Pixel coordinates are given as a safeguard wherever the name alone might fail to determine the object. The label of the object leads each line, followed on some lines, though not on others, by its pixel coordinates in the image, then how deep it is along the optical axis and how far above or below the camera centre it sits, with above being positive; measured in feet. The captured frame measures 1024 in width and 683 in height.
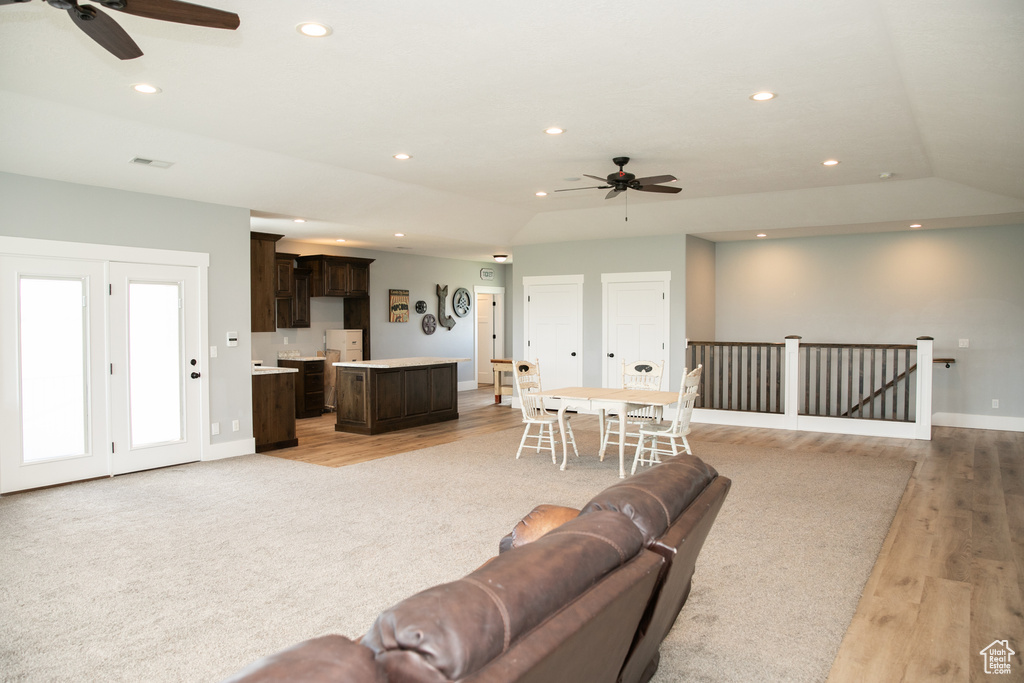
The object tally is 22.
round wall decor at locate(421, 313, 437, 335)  39.96 +0.54
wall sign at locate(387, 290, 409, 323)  37.70 +1.58
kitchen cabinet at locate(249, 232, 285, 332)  23.85 +1.95
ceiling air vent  17.37 +4.61
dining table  19.14 -2.00
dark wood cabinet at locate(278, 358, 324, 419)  31.40 -2.64
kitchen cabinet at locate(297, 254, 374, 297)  33.24 +3.04
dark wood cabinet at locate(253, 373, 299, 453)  23.06 -2.79
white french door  17.21 -1.01
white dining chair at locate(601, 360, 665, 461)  22.80 -1.71
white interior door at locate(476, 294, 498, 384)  45.96 -0.31
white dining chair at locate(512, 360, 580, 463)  20.90 -2.14
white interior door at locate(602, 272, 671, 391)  30.09 +0.48
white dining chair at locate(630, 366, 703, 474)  18.74 -2.58
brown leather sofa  3.52 -1.75
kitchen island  26.61 -2.62
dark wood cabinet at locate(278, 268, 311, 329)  32.58 +1.41
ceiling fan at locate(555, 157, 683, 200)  19.15 +4.40
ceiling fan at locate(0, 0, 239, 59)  7.90 +3.97
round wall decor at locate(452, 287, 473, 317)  42.19 +1.99
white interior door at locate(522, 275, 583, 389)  32.65 +0.21
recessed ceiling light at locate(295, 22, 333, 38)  10.36 +4.87
